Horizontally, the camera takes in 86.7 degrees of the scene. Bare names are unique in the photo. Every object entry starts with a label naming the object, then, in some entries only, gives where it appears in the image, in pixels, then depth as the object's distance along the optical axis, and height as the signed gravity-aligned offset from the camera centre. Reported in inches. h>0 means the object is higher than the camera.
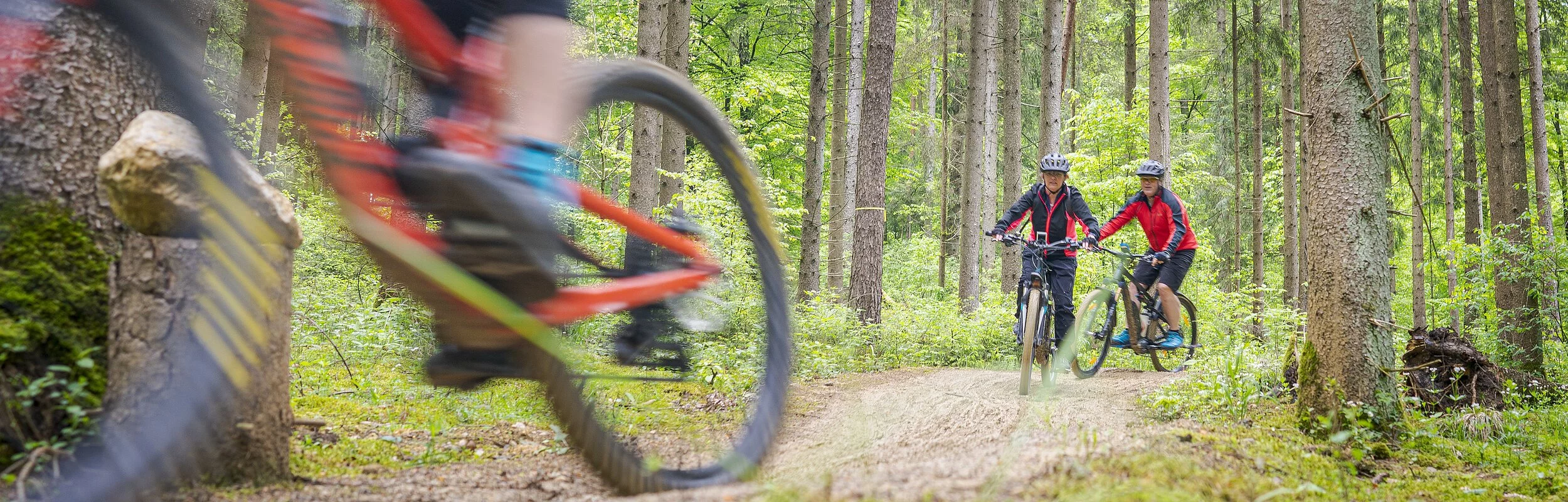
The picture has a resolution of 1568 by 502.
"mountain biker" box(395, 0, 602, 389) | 70.4 +7.1
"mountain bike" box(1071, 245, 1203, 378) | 276.1 -0.5
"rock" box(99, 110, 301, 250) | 81.1 +9.8
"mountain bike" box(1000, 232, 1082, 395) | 257.6 -0.2
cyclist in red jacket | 292.0 +29.5
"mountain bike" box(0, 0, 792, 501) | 75.6 +2.6
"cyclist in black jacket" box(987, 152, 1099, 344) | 275.4 +33.2
